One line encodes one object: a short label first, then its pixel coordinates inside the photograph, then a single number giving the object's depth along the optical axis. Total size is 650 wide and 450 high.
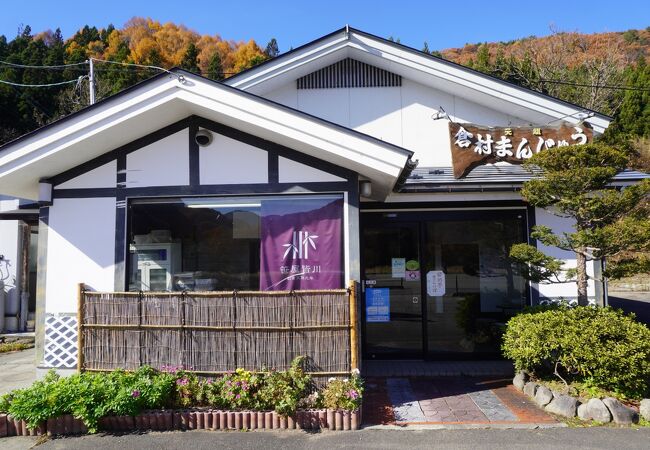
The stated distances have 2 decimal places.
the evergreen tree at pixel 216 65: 29.50
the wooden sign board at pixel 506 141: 8.26
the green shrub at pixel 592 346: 5.41
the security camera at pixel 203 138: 6.32
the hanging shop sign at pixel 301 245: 6.13
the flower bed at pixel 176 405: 5.09
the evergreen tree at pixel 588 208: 5.79
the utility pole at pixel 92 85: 16.23
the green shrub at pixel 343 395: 5.22
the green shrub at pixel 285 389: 5.12
